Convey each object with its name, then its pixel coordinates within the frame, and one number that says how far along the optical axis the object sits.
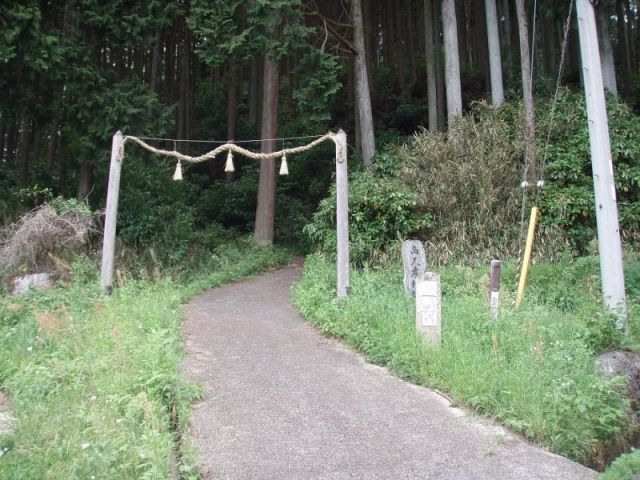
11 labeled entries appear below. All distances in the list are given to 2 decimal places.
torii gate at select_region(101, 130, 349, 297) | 11.17
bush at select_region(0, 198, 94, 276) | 13.42
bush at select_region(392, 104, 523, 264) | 13.28
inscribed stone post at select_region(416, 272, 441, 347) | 7.25
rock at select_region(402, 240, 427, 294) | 10.33
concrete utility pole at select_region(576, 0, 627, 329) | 8.02
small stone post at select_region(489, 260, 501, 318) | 8.24
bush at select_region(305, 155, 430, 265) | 13.31
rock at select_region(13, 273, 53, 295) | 12.98
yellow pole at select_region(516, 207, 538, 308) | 8.99
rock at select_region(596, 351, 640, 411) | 6.79
